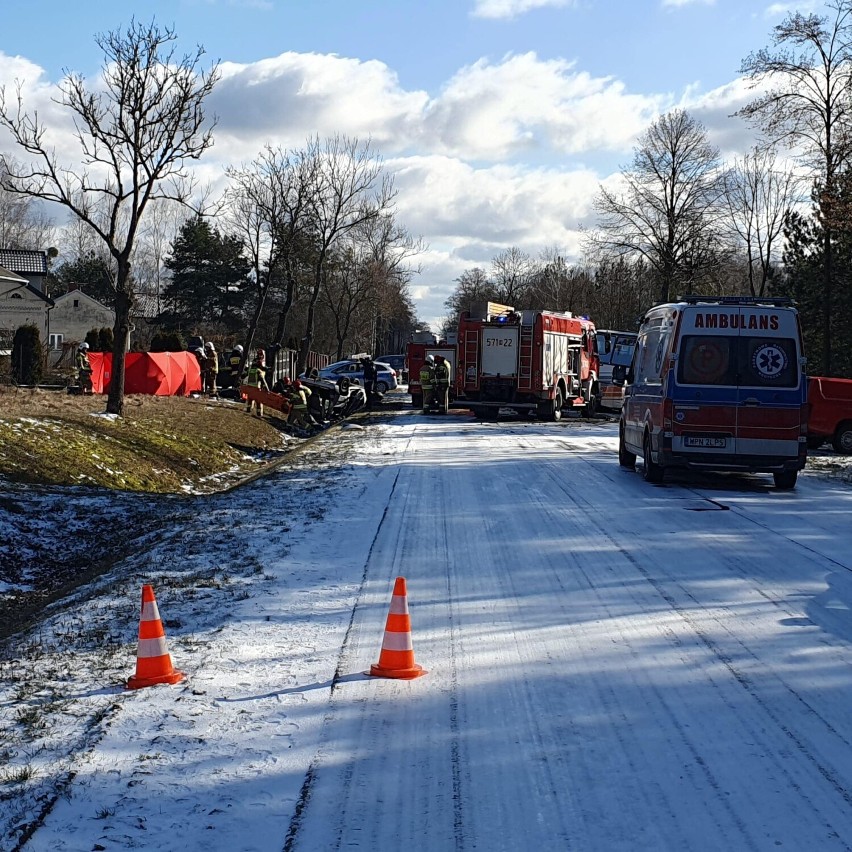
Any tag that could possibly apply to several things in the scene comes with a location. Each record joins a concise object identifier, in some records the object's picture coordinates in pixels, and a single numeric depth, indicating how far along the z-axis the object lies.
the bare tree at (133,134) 21.59
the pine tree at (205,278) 82.94
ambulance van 14.55
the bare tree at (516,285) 119.94
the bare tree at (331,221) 49.75
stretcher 29.61
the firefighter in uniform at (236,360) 32.16
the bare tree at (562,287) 95.50
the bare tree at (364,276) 64.75
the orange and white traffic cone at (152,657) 6.11
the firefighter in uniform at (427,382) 31.78
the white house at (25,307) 78.25
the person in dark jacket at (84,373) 27.28
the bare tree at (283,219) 42.56
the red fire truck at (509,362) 30.80
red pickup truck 22.44
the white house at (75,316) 90.44
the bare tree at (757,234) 63.88
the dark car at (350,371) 43.53
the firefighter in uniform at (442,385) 31.69
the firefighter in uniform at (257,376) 29.67
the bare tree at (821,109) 33.50
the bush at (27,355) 35.28
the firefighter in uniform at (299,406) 29.61
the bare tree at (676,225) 51.25
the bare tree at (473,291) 129.38
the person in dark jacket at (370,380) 36.44
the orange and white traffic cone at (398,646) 6.32
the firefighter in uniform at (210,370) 33.41
